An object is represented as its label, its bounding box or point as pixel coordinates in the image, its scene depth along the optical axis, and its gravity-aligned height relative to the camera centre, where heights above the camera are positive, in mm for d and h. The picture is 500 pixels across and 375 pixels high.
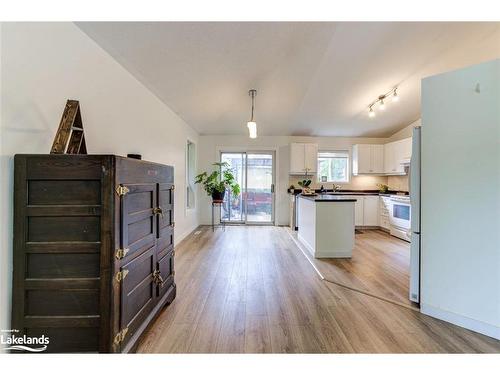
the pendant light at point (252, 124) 3629 +952
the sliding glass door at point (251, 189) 6430 -62
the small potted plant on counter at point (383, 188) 6159 +1
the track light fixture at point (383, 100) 4403 +1742
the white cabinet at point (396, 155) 5314 +789
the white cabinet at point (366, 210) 6051 -567
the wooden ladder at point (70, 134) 1499 +344
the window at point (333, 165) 6609 +625
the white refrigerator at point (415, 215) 2254 -256
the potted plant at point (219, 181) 5758 +125
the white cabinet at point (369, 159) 6230 +759
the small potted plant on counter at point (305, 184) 6144 +86
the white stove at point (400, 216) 4809 -603
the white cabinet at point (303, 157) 6180 +783
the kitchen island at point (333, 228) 3695 -631
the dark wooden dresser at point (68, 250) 1341 -371
